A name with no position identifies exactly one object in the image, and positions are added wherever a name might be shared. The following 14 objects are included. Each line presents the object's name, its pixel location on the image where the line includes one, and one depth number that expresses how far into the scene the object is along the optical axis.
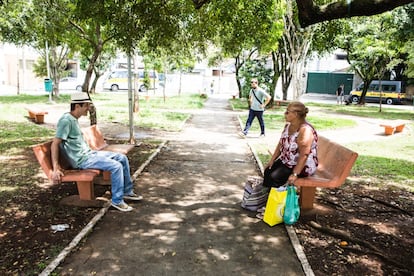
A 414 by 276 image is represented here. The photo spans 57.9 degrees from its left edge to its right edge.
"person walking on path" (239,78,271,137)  10.83
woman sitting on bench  4.53
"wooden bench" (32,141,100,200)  4.61
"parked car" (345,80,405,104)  33.91
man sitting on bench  4.75
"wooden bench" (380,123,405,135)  12.96
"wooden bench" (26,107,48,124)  12.65
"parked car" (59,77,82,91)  37.71
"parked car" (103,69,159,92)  37.09
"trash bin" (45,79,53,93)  19.33
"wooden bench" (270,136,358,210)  4.64
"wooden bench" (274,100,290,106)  23.56
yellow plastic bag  4.55
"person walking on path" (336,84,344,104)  32.74
